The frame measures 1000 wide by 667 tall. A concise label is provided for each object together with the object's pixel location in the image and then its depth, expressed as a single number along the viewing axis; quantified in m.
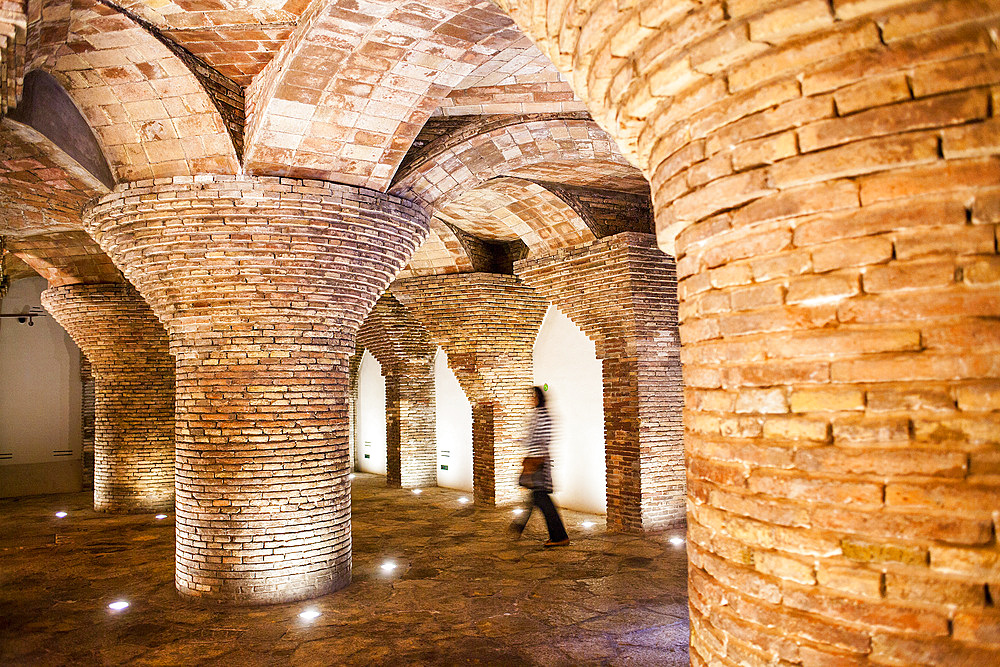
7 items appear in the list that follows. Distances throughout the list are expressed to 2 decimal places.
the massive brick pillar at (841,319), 1.54
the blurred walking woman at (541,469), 7.49
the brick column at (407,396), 13.11
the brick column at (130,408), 11.12
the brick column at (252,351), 6.01
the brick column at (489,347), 10.61
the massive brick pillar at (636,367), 8.44
